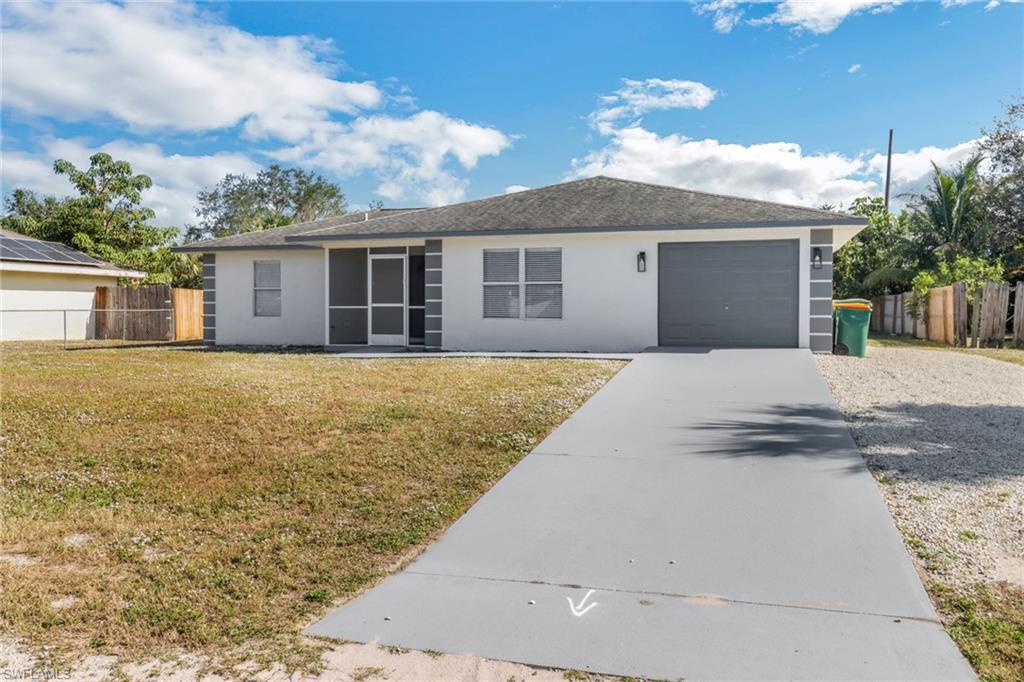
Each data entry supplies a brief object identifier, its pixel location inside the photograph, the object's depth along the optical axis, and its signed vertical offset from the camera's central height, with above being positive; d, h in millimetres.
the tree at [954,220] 27828 +4565
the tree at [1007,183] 19703 +4567
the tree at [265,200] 46719 +8490
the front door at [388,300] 16047 +500
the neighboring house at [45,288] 21094 +1010
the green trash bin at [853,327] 13531 -18
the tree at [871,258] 29652 +3203
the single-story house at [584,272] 13445 +1119
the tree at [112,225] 28094 +4070
